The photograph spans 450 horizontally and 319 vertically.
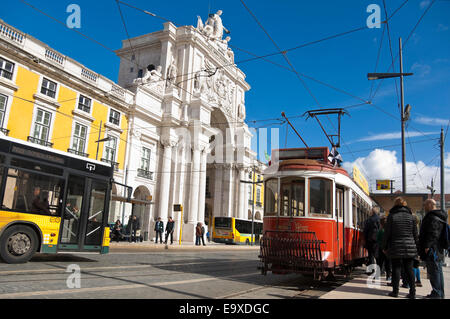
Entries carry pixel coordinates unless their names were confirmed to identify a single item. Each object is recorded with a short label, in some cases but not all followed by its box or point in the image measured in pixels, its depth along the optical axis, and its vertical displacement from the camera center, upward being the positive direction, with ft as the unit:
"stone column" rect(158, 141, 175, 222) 106.83 +12.43
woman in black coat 20.65 -0.36
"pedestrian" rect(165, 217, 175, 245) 78.79 -0.49
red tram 26.84 +1.05
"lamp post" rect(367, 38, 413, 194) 44.45 +16.61
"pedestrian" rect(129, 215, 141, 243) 84.69 -0.82
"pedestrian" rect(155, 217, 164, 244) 84.04 -0.86
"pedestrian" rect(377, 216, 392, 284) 29.60 -2.12
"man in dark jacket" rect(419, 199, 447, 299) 19.86 -0.72
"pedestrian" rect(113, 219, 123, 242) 81.61 -2.23
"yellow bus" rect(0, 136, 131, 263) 31.68 +1.60
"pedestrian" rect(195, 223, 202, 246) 92.17 -1.98
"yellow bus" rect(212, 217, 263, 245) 125.06 -1.37
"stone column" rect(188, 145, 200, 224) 116.24 +12.75
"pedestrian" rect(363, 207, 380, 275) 31.60 +0.25
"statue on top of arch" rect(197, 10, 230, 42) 139.64 +80.30
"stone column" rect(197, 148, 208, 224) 119.82 +10.18
